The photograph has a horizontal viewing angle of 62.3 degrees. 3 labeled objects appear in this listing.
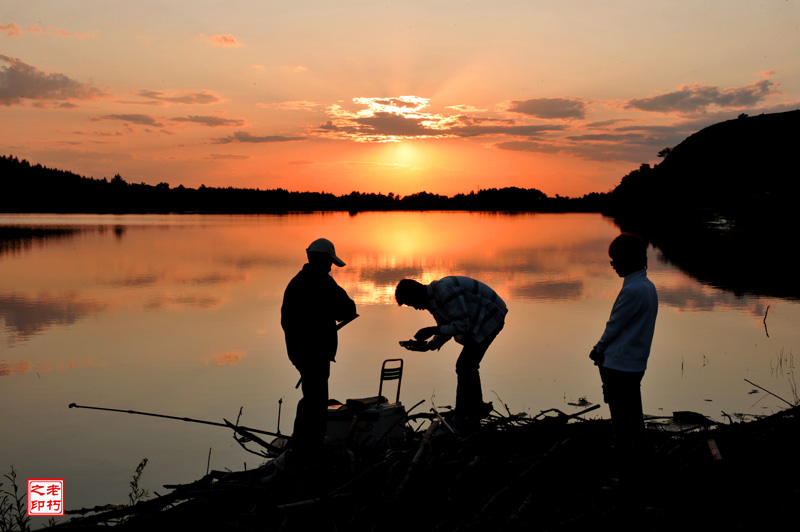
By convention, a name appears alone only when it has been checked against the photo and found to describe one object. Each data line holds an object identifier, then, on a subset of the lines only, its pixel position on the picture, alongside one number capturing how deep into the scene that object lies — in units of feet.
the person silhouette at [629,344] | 17.87
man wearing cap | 22.34
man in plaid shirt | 24.35
